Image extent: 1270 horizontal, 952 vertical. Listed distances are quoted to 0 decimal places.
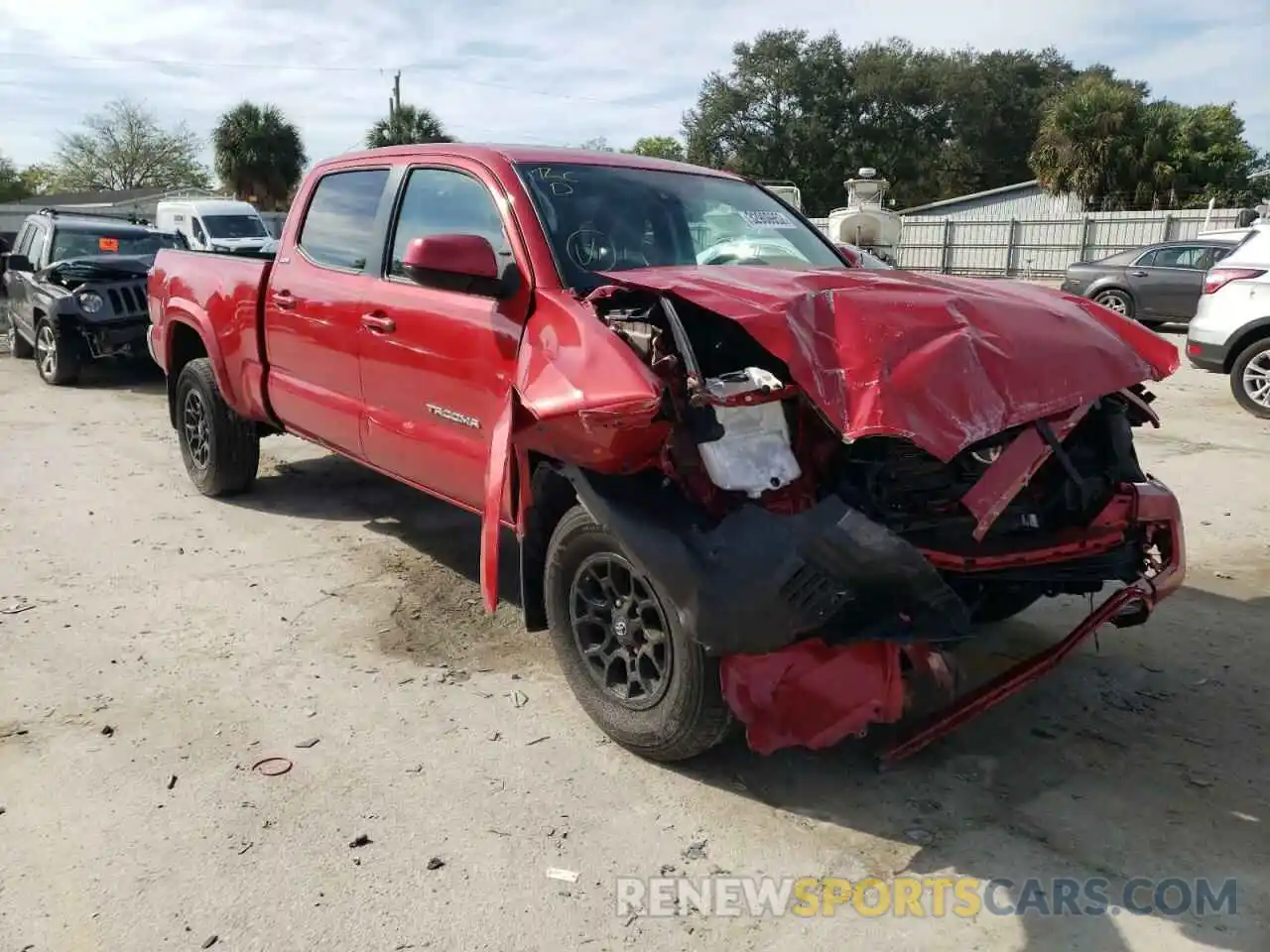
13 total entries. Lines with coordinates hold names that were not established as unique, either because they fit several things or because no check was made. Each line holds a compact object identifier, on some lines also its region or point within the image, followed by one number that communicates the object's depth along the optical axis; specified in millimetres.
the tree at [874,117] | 54094
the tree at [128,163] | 61562
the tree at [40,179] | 65812
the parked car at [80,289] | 10570
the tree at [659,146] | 71444
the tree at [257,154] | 41656
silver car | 15273
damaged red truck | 2801
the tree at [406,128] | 39469
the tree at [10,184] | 63844
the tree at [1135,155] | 34531
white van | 20375
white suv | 9273
